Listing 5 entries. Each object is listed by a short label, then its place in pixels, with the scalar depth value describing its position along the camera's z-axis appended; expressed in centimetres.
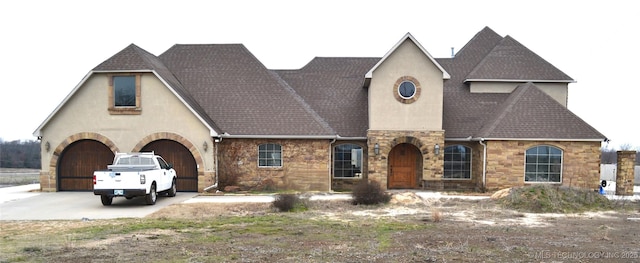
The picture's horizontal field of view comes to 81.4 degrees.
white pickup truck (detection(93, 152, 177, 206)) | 1232
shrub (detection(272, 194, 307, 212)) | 1222
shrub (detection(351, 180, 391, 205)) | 1341
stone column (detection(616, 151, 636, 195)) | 1730
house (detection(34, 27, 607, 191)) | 1655
